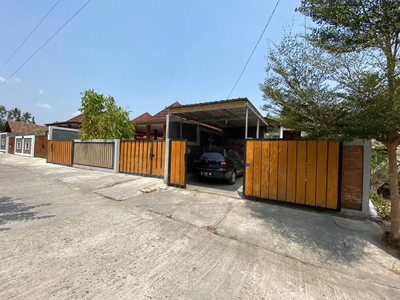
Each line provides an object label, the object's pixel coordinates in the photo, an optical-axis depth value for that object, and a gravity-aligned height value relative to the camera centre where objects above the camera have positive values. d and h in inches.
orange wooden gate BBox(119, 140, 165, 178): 346.3 -16.2
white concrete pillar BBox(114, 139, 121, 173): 400.5 -9.8
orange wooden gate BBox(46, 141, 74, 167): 516.4 -17.1
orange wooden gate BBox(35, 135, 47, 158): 730.8 -2.6
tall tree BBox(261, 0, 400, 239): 121.5 +56.7
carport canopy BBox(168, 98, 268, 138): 264.5 +67.2
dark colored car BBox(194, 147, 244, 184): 311.3 -20.5
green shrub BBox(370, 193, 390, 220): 200.1 -55.8
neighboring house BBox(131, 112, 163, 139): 540.8 +78.5
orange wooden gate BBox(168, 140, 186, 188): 291.1 -19.9
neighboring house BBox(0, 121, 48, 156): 818.8 +31.1
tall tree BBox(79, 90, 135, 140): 475.8 +70.4
